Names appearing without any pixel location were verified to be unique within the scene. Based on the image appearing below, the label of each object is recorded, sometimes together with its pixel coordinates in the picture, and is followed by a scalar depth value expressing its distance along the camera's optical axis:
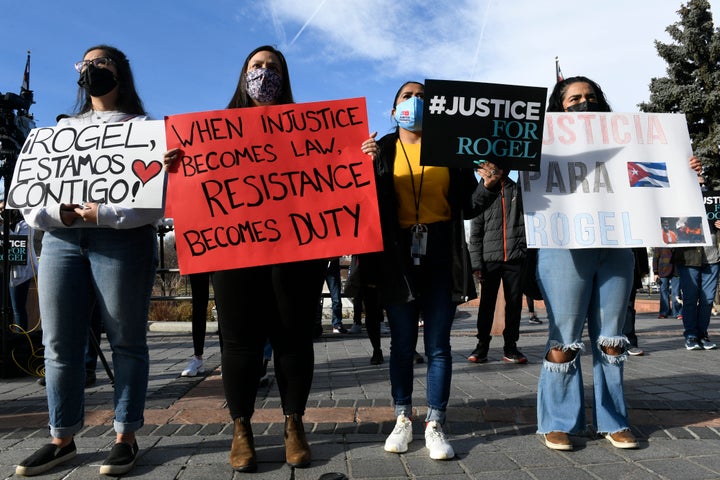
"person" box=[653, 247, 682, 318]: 12.20
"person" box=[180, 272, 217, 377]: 4.58
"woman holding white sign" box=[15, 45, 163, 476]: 2.59
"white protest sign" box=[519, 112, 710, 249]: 2.94
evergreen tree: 26.69
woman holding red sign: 2.66
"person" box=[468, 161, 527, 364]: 5.73
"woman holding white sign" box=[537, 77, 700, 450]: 2.92
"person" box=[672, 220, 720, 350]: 6.67
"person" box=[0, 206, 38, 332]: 6.67
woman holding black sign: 2.88
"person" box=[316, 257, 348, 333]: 9.23
